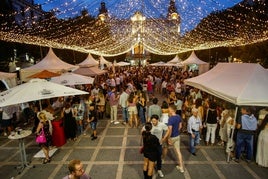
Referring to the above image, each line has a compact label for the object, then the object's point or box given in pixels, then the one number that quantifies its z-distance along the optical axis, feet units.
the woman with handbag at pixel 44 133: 21.43
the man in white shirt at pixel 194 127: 22.21
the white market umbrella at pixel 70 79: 36.35
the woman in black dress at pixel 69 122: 27.18
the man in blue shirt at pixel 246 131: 21.20
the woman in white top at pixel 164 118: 21.77
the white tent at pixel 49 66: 48.03
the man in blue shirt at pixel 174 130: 19.40
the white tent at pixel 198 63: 70.80
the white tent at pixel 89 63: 68.51
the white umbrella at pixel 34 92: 20.01
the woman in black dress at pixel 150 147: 15.84
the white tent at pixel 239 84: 19.66
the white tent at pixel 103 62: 88.31
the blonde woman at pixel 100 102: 35.94
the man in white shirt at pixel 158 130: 18.15
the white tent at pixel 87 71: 53.93
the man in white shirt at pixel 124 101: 33.60
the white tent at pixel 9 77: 38.57
